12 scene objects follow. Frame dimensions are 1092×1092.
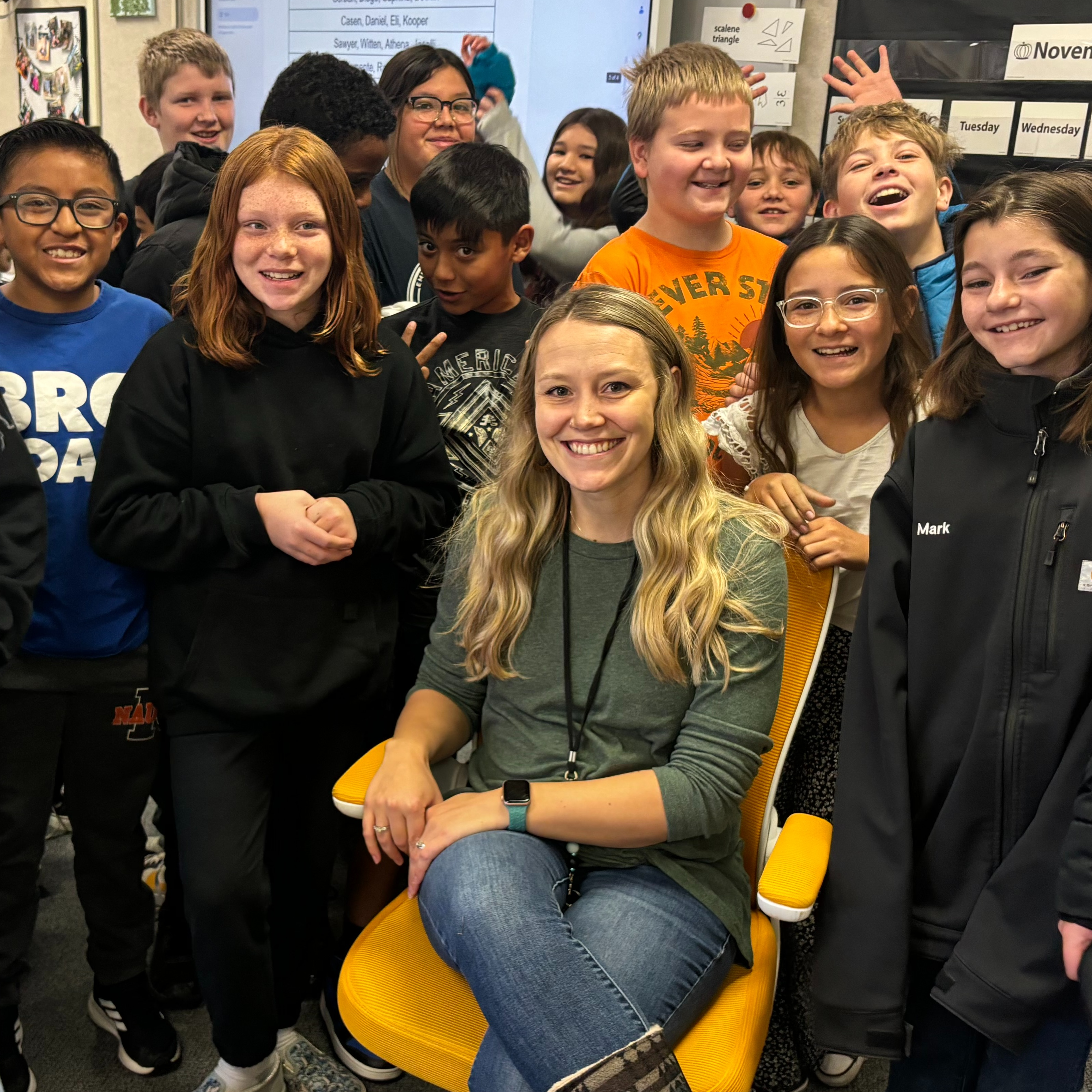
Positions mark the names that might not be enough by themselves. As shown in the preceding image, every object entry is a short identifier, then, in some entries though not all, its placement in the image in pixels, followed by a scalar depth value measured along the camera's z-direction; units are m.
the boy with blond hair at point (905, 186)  2.18
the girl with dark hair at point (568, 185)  2.91
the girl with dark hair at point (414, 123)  2.65
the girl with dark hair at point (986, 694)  1.31
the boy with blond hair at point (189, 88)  2.90
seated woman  1.40
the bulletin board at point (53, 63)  4.83
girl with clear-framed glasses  1.74
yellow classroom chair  1.35
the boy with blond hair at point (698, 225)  2.12
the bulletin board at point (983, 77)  3.10
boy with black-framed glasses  1.75
